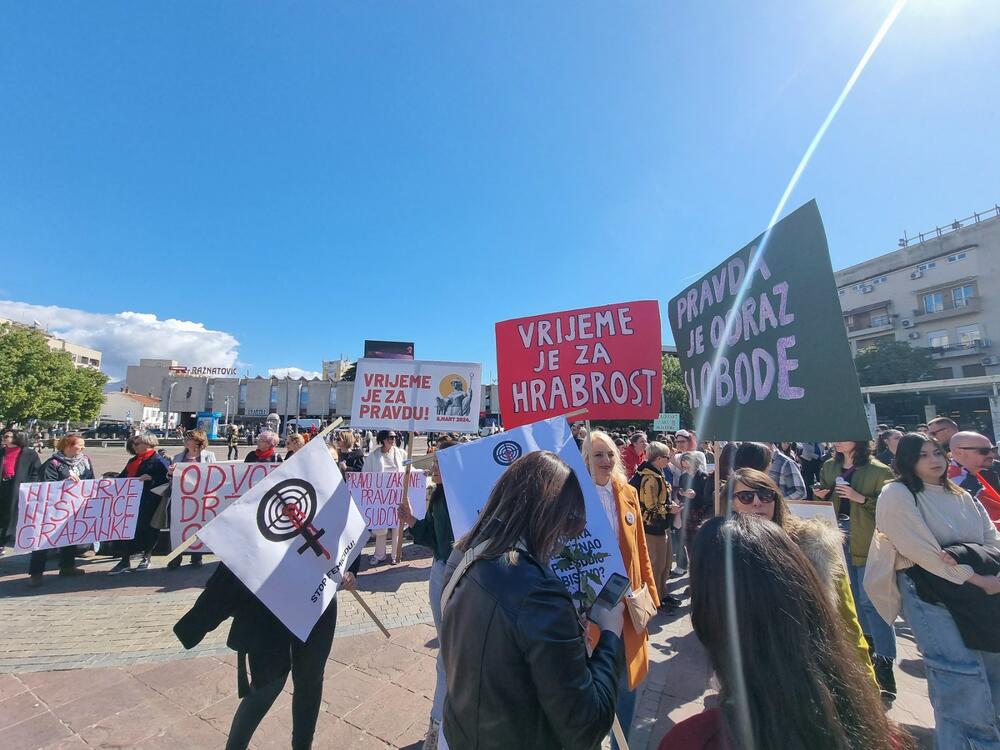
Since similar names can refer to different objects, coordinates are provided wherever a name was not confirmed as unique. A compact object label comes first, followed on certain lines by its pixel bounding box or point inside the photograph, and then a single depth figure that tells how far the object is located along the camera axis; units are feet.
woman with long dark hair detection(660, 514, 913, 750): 3.31
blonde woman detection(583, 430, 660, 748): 7.81
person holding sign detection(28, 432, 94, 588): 17.92
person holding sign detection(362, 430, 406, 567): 21.89
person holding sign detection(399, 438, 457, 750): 9.52
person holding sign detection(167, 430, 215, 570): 19.42
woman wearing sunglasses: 6.37
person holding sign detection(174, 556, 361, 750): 7.23
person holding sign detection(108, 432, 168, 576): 20.10
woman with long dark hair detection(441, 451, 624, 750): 4.01
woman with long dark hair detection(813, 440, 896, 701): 10.48
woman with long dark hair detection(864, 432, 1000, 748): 7.48
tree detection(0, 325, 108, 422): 97.86
